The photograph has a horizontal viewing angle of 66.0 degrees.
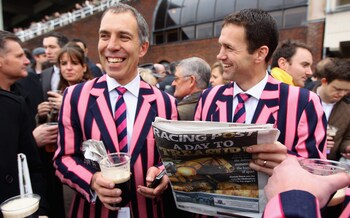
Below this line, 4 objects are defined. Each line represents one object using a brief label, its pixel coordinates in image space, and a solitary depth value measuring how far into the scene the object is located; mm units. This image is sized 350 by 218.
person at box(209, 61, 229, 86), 4113
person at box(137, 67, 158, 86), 3527
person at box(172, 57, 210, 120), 3162
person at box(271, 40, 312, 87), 2988
